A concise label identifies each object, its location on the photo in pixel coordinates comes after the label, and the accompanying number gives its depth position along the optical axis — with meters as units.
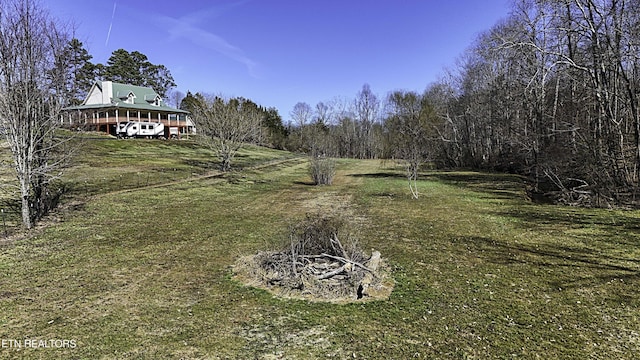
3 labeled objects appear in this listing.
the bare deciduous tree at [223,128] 25.55
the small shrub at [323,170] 21.67
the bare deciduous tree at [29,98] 9.26
